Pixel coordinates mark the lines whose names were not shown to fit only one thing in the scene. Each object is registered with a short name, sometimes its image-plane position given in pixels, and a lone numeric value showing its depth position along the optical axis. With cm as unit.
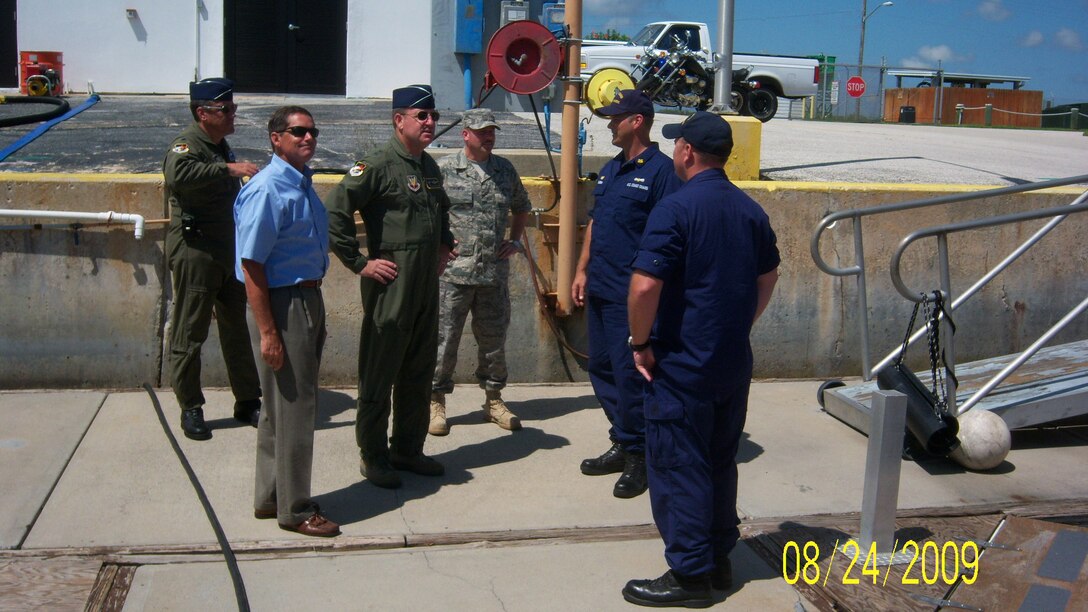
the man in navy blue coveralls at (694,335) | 370
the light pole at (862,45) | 4931
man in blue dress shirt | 403
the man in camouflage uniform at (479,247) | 551
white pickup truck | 1778
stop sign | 3206
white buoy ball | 527
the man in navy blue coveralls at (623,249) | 497
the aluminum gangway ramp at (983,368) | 527
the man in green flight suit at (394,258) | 471
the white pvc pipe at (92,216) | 591
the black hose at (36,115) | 864
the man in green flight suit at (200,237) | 521
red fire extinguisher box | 1233
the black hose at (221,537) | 373
